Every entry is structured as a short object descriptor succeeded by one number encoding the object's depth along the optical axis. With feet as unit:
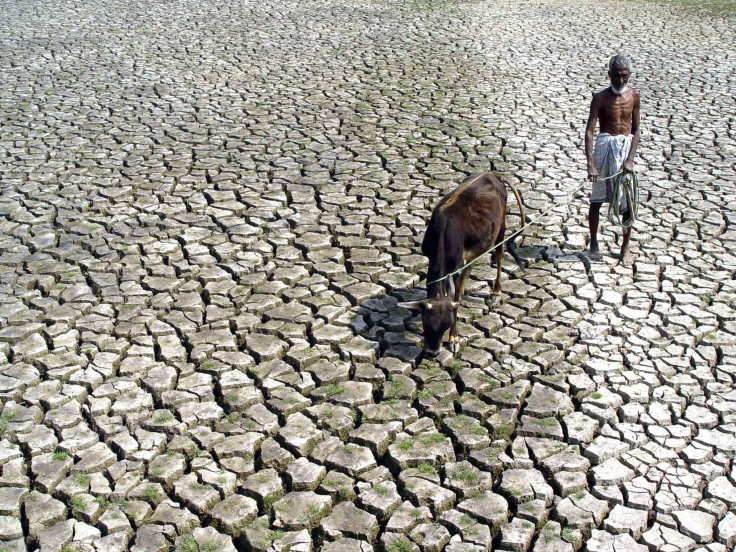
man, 28.14
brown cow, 22.33
